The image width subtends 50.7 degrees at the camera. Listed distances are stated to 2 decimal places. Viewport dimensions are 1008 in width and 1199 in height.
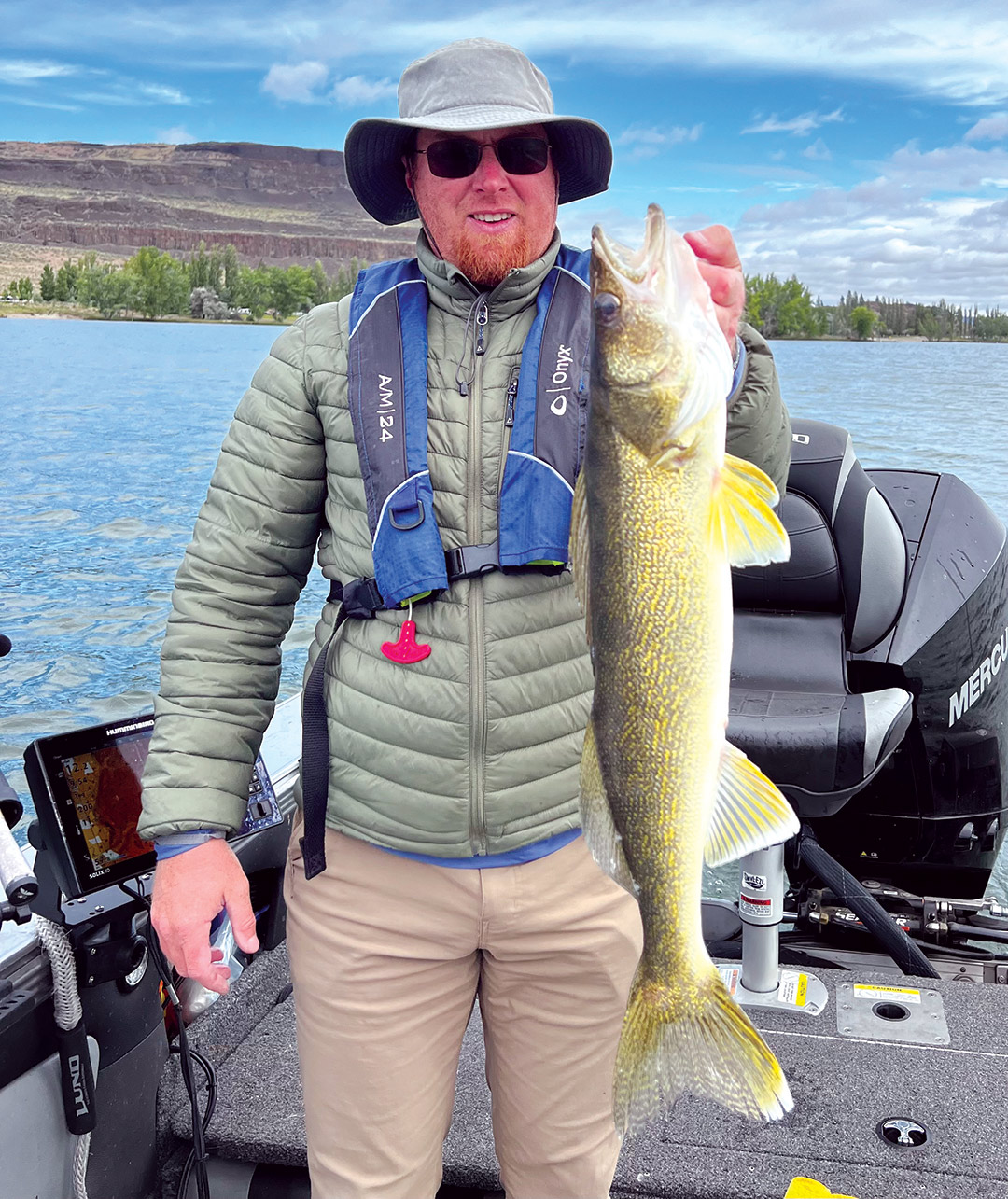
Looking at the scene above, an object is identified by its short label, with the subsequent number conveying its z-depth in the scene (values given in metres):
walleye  1.49
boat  2.36
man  1.89
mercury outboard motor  3.74
